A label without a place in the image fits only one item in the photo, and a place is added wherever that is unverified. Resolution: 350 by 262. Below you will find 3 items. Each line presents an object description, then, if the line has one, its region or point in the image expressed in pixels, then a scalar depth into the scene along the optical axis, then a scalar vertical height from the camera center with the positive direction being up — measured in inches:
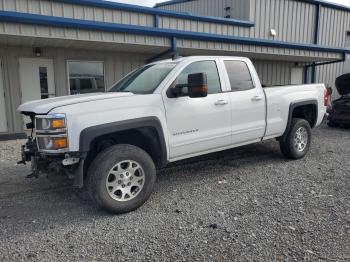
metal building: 301.4 +52.1
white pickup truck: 138.0 -17.8
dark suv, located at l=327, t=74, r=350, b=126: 394.6 -31.0
